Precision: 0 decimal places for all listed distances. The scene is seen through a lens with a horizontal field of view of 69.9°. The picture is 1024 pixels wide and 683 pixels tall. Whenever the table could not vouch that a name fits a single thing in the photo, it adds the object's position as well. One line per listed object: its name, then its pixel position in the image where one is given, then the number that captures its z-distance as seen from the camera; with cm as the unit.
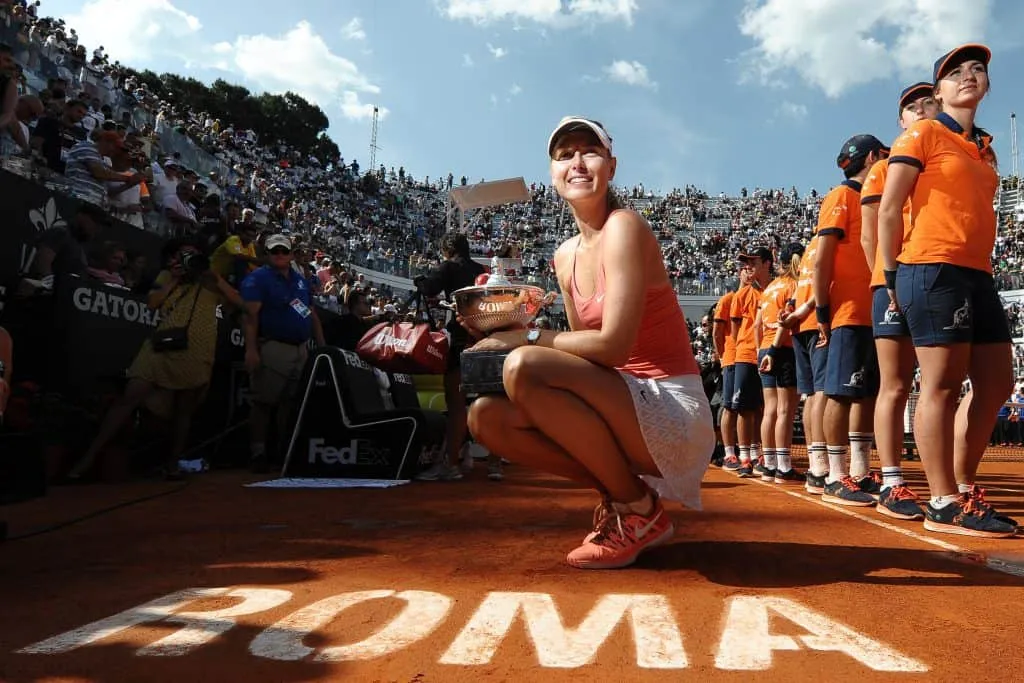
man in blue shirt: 589
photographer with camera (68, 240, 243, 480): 508
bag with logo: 521
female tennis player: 244
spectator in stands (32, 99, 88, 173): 735
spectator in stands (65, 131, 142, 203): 729
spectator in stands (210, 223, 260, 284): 747
